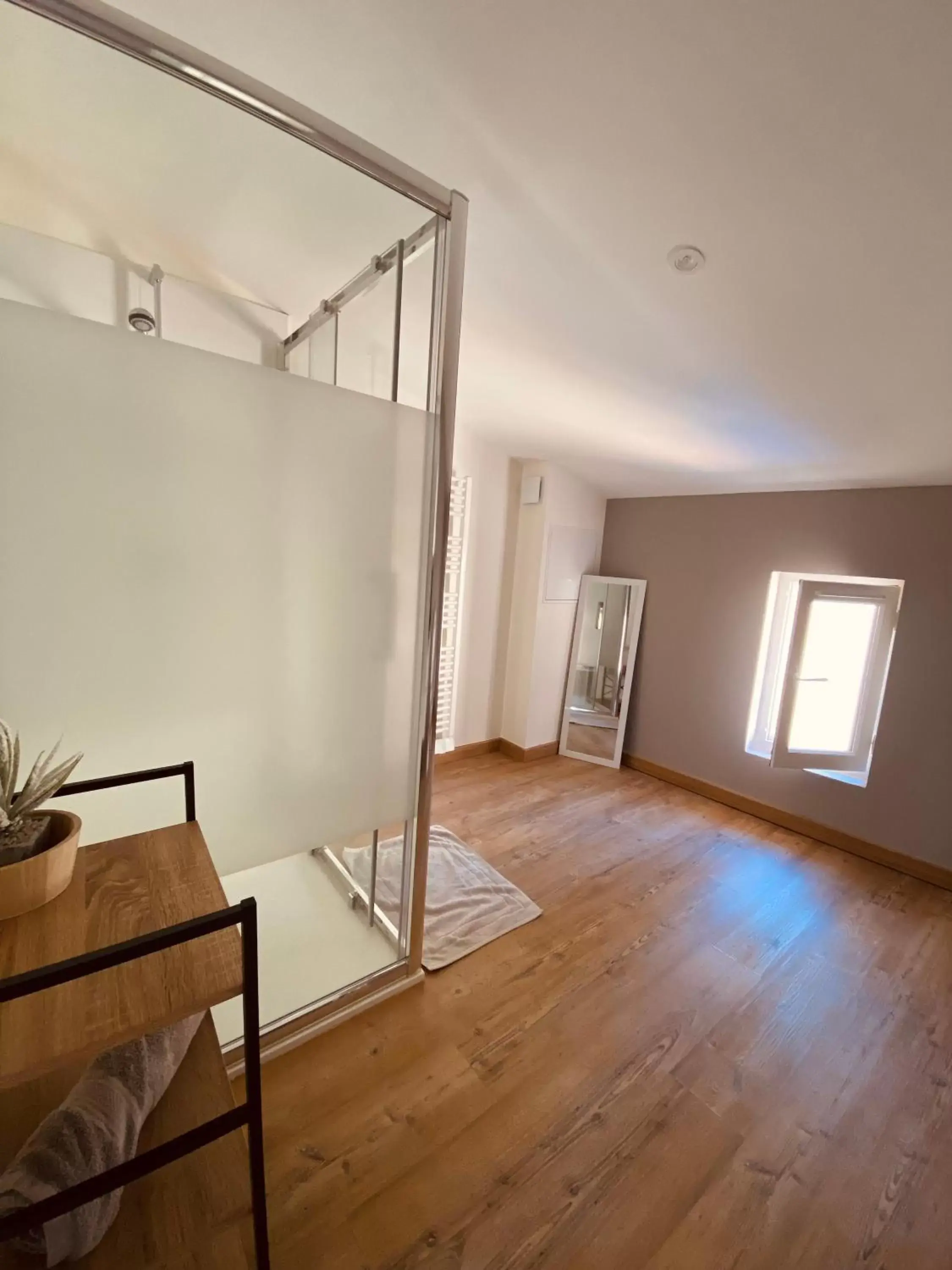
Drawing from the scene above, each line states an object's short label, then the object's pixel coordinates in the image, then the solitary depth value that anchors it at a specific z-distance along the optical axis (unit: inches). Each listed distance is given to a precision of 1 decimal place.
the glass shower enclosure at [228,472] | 40.7
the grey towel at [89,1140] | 28.5
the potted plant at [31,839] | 30.7
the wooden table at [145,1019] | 26.0
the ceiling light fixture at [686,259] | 55.5
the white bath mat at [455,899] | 78.2
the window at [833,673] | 110.3
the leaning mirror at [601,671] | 150.2
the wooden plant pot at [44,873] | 30.4
